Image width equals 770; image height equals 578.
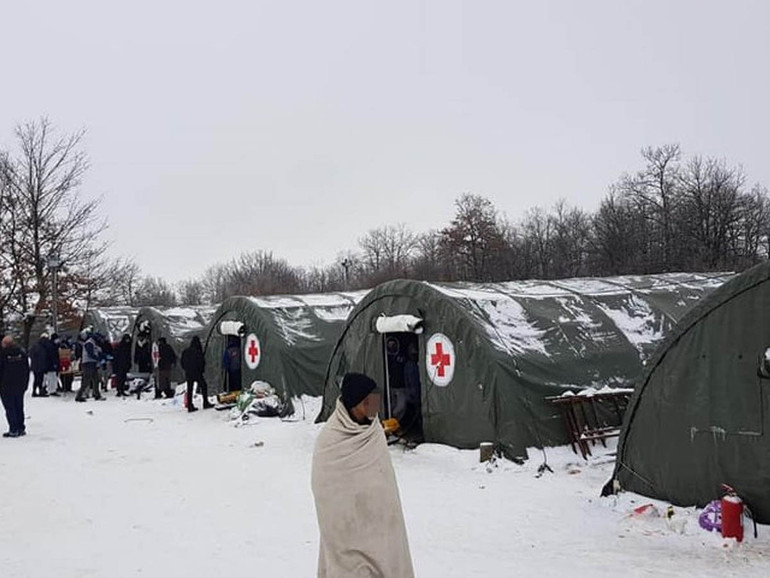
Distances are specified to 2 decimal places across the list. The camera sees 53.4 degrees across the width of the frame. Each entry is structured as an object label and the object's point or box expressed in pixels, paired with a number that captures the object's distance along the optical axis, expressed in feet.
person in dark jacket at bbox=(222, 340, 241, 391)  59.21
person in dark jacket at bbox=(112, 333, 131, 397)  68.08
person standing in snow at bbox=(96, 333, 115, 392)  68.80
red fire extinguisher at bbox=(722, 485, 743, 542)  21.50
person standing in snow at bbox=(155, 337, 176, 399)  63.77
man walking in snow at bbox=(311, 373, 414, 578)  13.21
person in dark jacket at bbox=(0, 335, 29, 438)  42.91
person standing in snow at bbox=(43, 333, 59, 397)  67.56
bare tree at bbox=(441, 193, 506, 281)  172.65
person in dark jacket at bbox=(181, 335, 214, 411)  55.93
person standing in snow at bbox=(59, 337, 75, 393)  69.05
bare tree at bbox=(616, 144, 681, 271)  149.69
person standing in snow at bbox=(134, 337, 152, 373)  74.18
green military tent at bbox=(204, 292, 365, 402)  53.21
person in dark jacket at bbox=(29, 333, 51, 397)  65.92
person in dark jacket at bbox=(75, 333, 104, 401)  63.77
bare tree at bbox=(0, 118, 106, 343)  108.58
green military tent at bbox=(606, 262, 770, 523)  22.90
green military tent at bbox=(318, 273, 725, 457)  34.24
